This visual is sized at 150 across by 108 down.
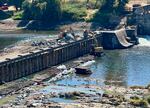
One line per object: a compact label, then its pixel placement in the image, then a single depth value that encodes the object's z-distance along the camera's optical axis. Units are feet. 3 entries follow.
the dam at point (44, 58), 369.30
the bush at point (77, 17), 647.97
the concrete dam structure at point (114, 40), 524.52
